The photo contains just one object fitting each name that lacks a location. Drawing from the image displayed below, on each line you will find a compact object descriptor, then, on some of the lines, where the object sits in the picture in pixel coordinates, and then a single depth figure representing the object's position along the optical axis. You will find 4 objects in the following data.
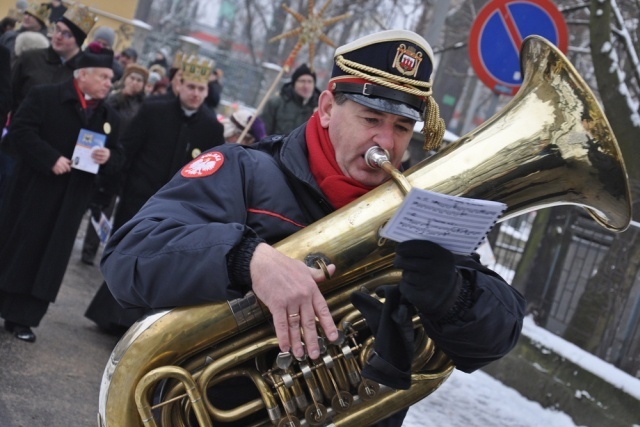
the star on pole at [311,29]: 8.20
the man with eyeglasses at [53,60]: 7.29
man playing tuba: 2.23
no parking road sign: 6.47
